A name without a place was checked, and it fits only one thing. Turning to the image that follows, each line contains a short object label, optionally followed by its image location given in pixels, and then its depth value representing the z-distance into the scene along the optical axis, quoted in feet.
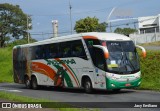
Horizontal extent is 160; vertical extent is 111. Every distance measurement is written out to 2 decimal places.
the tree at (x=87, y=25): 221.87
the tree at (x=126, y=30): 329.93
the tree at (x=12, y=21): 330.13
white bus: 67.41
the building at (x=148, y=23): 295.62
